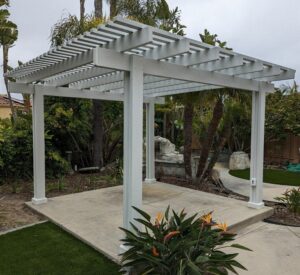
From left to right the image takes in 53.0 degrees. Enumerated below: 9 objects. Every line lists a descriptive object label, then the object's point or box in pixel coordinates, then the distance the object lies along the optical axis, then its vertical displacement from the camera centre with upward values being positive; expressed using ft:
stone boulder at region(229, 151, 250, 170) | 44.37 -6.02
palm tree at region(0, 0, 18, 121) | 27.42 +8.47
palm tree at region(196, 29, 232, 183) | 25.95 -0.22
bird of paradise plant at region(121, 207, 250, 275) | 10.74 -4.77
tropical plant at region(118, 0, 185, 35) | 42.37 +16.14
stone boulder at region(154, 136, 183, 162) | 44.36 -4.22
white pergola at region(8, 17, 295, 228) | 12.78 +2.80
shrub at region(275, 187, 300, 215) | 20.89 -5.73
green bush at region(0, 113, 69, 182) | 29.53 -3.41
